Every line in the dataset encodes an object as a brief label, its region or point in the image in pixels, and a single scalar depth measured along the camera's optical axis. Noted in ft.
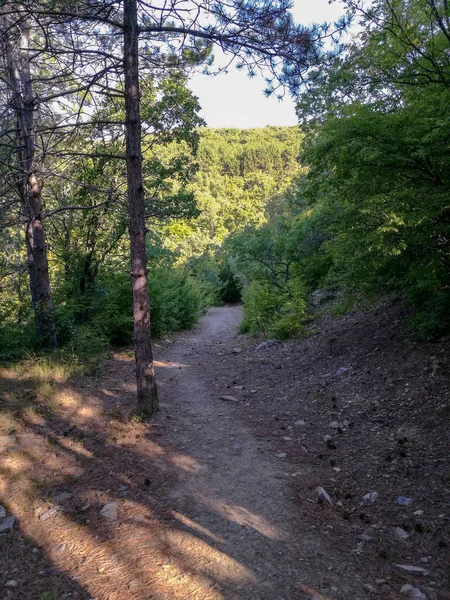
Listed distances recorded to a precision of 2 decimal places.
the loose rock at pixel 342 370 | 23.55
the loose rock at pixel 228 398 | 23.49
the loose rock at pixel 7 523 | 11.13
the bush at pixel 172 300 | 43.24
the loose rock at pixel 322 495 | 12.30
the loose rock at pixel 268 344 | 37.19
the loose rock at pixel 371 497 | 12.16
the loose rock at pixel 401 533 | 10.46
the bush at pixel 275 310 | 37.52
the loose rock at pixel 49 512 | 11.71
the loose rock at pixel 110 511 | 11.82
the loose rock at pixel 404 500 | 11.76
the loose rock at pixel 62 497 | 12.54
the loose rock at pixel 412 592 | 8.46
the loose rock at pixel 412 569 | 9.20
